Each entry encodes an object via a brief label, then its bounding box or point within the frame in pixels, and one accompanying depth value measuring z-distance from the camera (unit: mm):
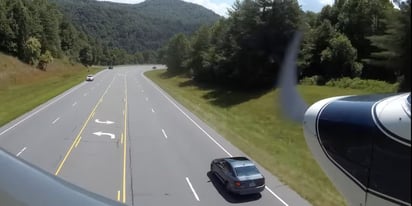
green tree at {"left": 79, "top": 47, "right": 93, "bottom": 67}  157175
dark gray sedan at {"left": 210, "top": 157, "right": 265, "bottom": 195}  16688
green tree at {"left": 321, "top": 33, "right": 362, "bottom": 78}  45681
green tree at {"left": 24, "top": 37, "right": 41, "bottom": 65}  93312
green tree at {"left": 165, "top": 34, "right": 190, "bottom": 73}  105012
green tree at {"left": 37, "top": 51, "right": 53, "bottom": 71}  96625
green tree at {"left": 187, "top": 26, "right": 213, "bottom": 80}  73656
